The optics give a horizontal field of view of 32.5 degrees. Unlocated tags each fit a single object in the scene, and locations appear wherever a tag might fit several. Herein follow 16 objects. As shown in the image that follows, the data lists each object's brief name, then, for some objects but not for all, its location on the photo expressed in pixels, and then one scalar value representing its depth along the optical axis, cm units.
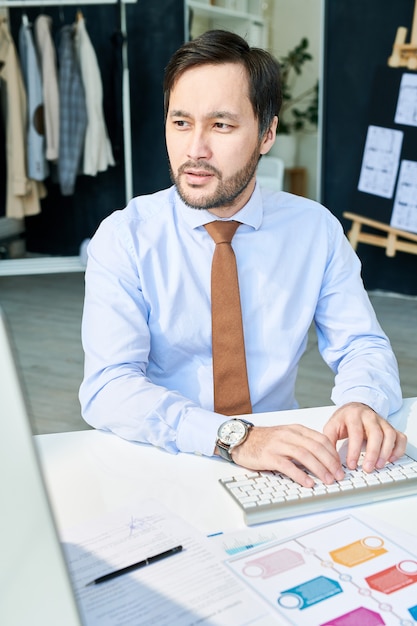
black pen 73
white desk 87
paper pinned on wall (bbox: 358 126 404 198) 453
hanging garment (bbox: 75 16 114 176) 468
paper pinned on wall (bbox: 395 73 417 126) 437
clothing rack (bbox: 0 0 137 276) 478
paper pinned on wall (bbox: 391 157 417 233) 445
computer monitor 30
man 129
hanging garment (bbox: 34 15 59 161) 464
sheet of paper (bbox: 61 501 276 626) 68
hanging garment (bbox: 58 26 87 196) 466
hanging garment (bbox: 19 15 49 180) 466
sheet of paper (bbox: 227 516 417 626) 68
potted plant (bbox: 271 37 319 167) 654
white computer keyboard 87
